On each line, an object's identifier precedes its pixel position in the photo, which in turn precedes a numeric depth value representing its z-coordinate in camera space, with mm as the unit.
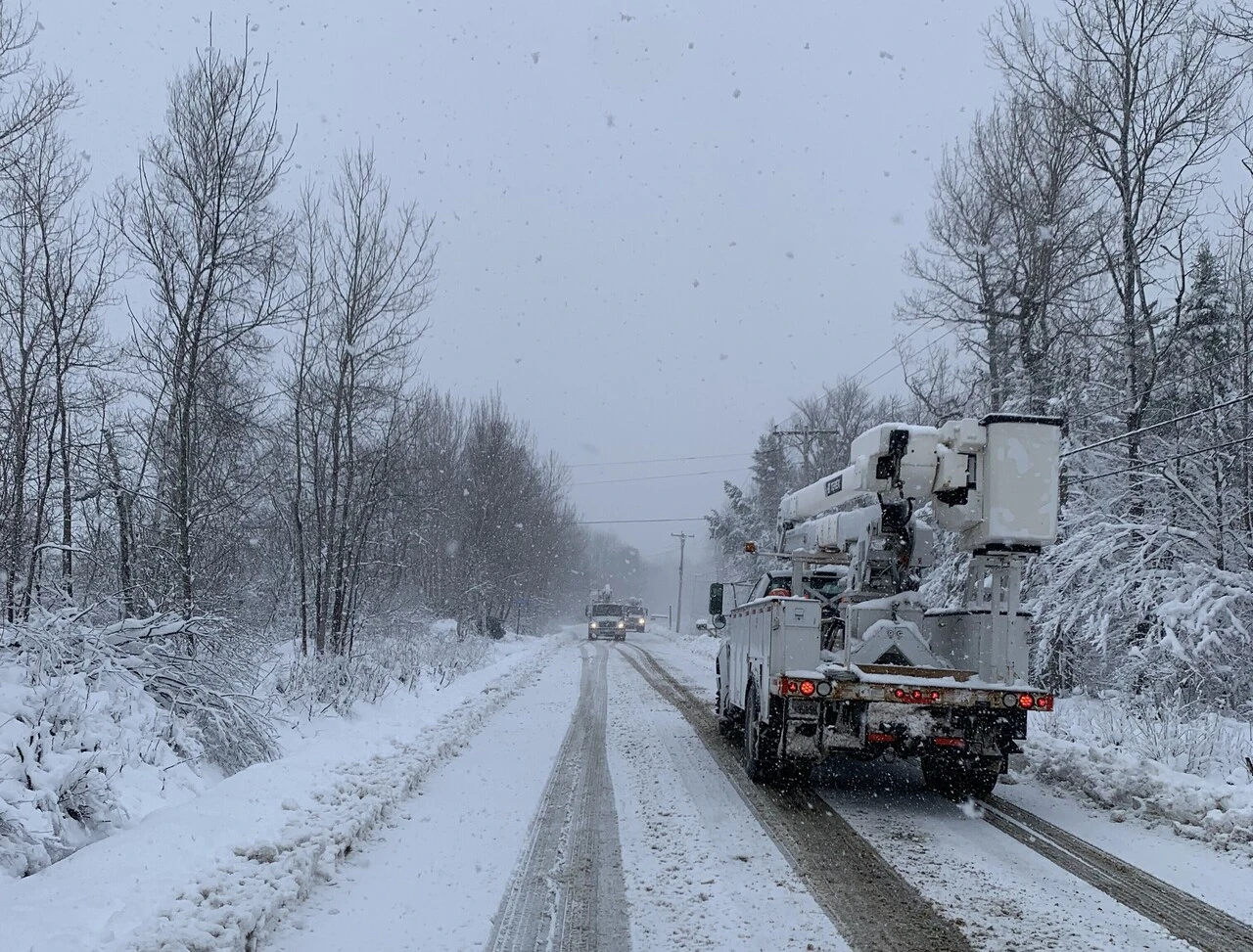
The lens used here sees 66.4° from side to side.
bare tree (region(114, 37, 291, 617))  13141
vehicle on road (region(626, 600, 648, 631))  60275
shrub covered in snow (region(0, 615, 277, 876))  5754
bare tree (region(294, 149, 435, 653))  17969
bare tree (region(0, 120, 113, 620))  12305
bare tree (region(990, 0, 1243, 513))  17062
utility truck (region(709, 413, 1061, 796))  8023
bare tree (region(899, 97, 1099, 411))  19281
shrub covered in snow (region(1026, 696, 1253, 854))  7371
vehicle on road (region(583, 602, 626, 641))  51750
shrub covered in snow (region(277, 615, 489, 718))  11555
